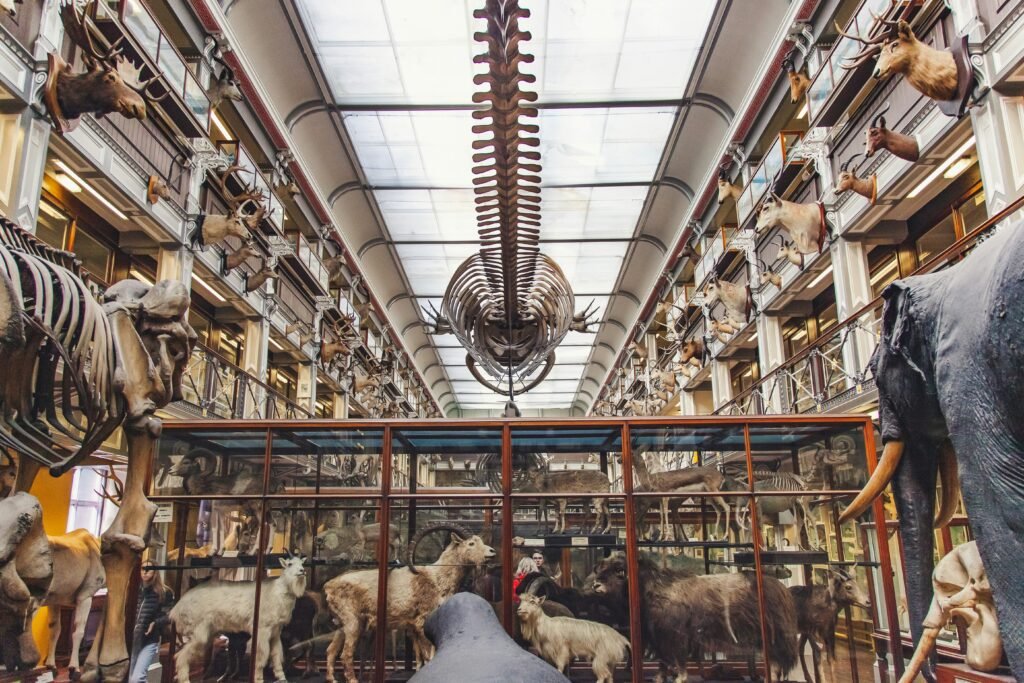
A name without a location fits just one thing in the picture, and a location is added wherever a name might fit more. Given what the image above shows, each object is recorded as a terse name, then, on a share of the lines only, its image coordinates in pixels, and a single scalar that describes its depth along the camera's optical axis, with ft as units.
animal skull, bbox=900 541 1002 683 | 14.96
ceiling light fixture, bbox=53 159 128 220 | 28.66
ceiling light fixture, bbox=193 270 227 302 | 40.89
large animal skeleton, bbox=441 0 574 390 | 24.62
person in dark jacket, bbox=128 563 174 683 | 18.08
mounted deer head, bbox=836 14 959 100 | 25.03
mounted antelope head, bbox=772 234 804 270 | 39.04
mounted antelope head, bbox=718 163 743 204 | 50.08
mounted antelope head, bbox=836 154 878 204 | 31.73
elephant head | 4.63
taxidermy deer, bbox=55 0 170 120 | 23.68
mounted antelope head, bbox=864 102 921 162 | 28.04
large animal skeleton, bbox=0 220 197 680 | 9.66
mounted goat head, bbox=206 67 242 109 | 39.09
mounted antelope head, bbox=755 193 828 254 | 36.99
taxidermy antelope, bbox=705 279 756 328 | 49.03
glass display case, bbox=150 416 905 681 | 18.29
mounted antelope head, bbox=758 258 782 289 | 42.88
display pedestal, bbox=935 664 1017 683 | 14.71
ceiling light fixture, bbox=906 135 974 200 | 28.24
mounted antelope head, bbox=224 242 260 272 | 40.88
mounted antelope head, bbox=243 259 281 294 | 44.29
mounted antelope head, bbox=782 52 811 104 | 38.68
